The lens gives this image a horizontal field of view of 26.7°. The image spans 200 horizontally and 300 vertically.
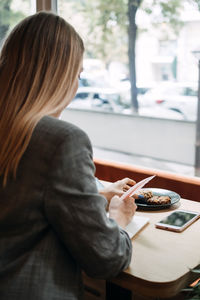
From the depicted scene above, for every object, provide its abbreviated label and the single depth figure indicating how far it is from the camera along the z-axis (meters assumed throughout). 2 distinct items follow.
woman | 1.09
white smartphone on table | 1.56
